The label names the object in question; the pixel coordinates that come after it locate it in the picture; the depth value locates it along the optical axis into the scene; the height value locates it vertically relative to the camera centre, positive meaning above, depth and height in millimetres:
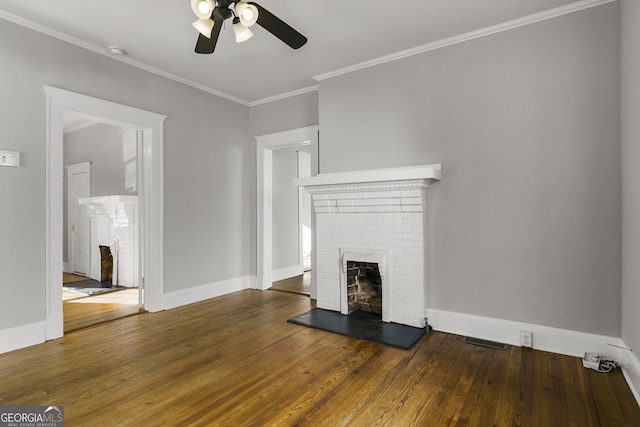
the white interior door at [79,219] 6164 -36
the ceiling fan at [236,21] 2002 +1184
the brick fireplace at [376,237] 3244 -222
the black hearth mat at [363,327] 2966 -1050
